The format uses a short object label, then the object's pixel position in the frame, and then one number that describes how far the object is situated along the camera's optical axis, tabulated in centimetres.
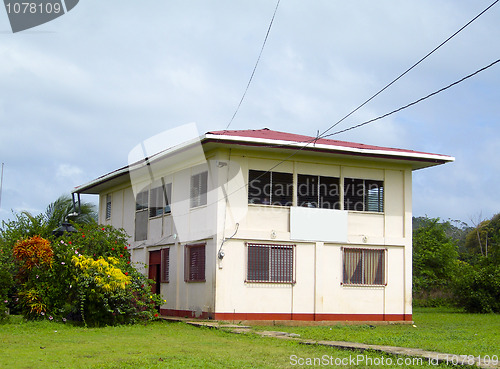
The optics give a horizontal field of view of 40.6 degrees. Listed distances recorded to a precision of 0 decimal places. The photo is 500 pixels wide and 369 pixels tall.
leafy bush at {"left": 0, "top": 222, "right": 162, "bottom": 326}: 1898
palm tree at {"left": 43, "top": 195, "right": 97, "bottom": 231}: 3696
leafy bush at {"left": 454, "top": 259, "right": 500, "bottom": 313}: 2934
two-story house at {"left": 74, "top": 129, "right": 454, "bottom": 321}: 2155
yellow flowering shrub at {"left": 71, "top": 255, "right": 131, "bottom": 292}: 1888
